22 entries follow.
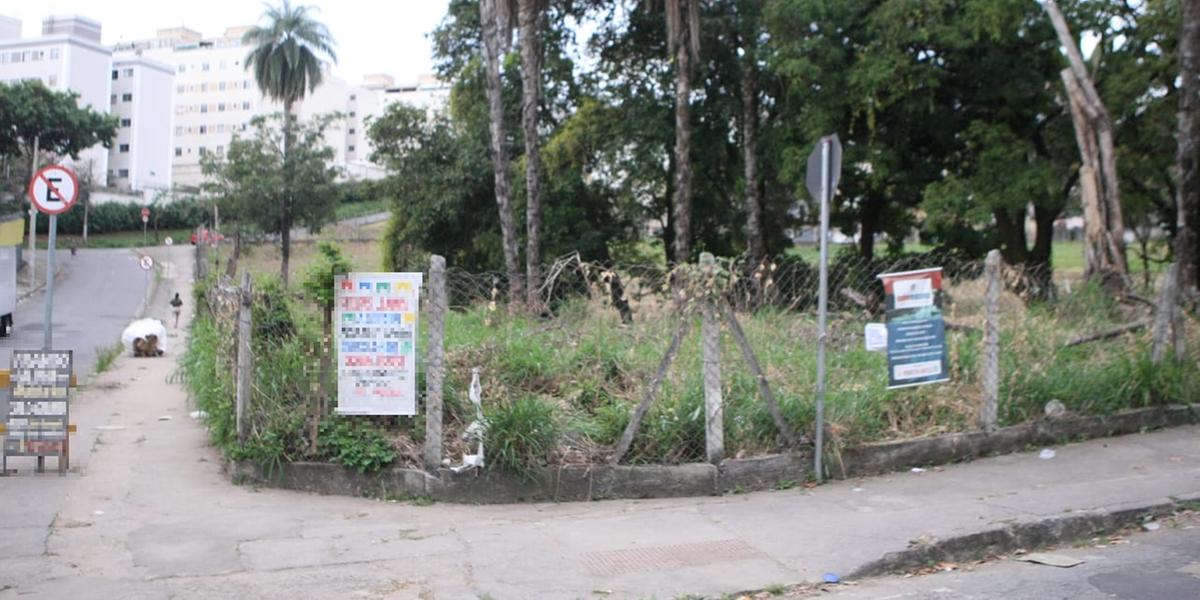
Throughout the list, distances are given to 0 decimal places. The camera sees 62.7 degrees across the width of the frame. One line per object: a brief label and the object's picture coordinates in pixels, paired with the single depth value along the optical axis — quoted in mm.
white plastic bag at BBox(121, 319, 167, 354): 22422
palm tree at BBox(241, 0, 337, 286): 58688
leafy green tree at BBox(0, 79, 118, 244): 52312
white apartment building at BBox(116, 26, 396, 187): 103750
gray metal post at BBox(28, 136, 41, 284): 40938
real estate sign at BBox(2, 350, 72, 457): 8602
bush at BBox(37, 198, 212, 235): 71000
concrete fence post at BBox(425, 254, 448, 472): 7793
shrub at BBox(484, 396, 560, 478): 7789
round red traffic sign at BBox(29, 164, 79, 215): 11648
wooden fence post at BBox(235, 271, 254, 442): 8398
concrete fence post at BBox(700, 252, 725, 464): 8086
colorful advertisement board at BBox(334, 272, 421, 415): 8086
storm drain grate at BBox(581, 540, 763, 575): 6227
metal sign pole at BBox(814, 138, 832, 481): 8070
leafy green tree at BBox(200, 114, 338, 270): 49312
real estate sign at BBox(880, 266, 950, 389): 8648
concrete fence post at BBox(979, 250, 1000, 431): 9039
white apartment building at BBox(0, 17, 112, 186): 76188
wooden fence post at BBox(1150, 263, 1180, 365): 10312
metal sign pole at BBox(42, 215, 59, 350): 10867
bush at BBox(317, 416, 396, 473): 7922
